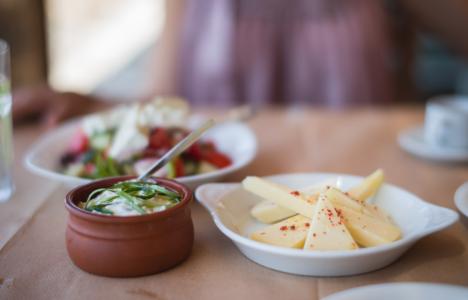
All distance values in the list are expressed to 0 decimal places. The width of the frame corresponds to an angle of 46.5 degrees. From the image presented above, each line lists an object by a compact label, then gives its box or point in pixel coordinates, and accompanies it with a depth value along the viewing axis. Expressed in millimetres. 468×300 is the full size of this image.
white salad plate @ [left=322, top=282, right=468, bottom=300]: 574
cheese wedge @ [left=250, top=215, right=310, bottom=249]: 700
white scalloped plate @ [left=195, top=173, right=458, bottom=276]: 659
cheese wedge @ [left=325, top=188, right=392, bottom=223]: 757
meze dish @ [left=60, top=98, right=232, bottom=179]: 1045
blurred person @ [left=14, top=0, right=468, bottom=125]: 2186
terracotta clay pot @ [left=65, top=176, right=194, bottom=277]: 671
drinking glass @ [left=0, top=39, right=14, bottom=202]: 1006
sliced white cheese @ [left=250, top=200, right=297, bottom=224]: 803
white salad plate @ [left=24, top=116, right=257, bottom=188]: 953
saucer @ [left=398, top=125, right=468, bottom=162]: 1206
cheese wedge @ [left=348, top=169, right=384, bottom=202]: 850
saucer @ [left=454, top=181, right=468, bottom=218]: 810
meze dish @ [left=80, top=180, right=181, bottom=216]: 692
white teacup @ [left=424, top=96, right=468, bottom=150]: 1255
